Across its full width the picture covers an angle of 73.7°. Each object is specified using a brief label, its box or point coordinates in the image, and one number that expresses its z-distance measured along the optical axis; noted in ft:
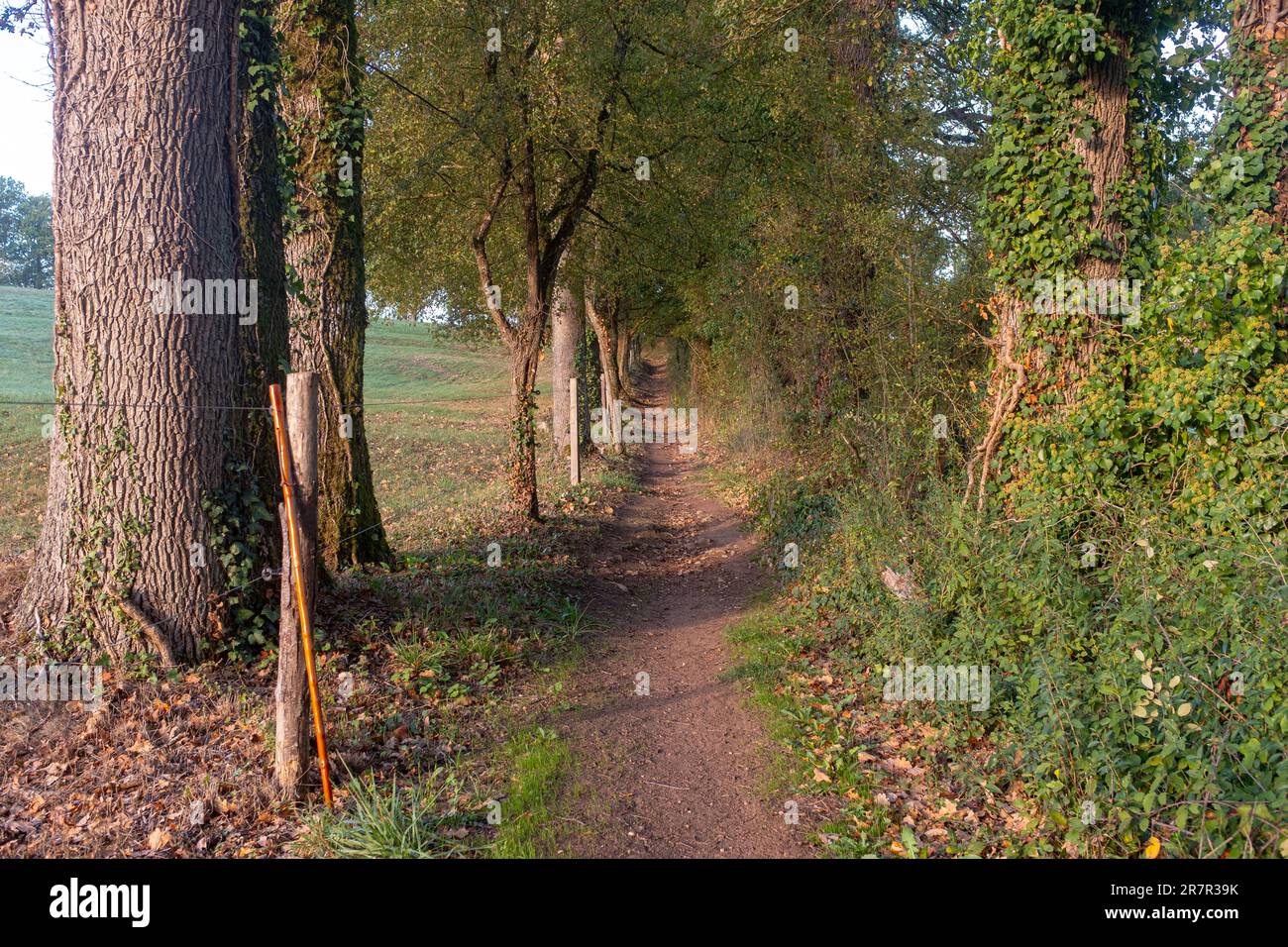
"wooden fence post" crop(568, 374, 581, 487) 60.89
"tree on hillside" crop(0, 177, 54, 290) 231.50
